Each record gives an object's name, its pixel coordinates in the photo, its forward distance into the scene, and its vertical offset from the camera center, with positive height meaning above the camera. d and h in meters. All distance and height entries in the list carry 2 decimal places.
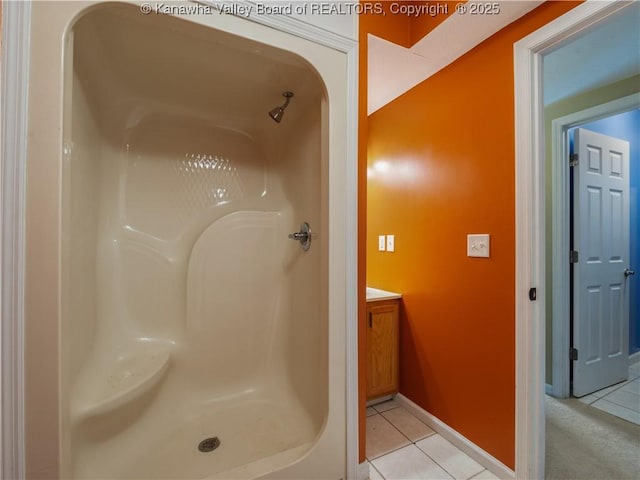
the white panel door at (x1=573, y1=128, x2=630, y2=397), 2.05 -0.15
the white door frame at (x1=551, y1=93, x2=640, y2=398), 2.04 -0.23
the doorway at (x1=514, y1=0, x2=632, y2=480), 1.25 -0.09
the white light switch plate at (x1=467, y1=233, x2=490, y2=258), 1.42 -0.02
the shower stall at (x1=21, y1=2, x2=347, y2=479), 0.89 -0.01
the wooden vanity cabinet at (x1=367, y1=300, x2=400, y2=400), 1.84 -0.73
